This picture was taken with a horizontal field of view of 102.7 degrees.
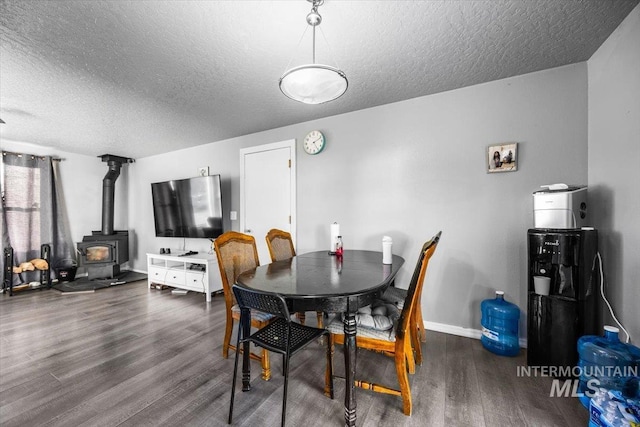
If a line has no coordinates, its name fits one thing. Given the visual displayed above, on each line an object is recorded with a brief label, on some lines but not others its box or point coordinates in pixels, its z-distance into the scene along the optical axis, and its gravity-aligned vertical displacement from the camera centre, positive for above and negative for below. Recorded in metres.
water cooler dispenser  1.73 -0.62
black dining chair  1.19 -0.69
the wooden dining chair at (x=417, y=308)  1.92 -0.74
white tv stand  3.64 -0.92
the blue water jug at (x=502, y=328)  2.11 -1.00
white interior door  3.50 +0.30
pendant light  1.44 +0.77
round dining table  1.28 -0.42
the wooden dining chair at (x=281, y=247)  2.38 -0.37
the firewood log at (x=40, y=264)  4.18 -0.82
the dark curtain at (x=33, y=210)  4.11 +0.06
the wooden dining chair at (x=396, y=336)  1.44 -0.74
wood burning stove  4.56 -0.57
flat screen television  3.94 +0.07
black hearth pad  4.09 -1.20
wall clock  3.23 +0.87
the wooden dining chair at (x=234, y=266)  1.83 -0.46
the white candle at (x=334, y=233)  2.38 -0.22
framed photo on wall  2.30 +0.46
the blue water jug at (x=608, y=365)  1.38 -0.89
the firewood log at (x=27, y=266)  4.07 -0.85
